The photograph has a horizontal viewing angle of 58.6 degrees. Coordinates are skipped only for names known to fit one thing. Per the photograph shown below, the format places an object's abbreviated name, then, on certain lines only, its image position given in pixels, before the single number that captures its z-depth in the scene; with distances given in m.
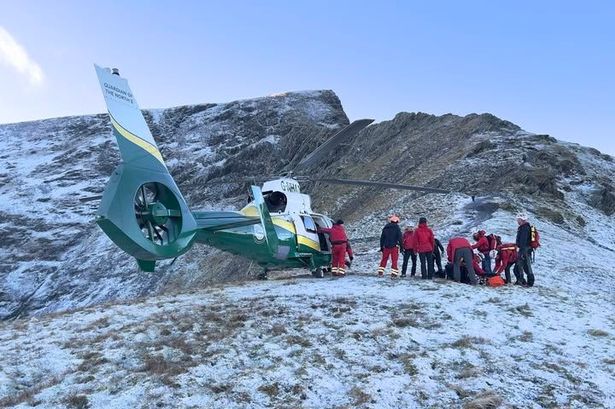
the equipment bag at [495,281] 13.07
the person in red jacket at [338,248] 14.84
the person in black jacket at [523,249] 13.62
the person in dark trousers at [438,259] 14.34
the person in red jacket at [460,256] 13.27
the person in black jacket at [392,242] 14.45
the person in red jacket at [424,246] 13.94
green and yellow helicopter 9.65
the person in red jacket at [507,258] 13.84
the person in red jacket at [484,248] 14.44
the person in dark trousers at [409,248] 14.36
